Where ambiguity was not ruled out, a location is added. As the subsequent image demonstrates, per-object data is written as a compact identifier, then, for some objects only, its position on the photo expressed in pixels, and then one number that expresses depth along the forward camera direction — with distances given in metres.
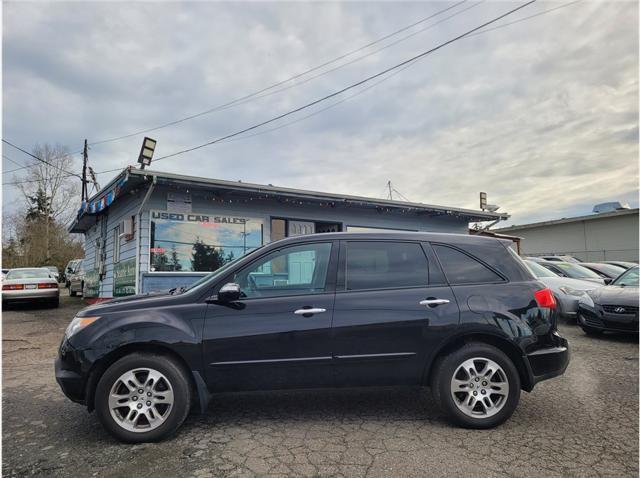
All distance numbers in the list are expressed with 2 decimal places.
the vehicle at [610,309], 7.34
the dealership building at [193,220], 9.76
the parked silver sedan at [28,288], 12.77
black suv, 3.38
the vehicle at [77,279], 18.49
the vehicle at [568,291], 9.41
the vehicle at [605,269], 13.47
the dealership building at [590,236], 25.92
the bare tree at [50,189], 36.28
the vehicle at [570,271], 11.08
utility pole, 29.17
